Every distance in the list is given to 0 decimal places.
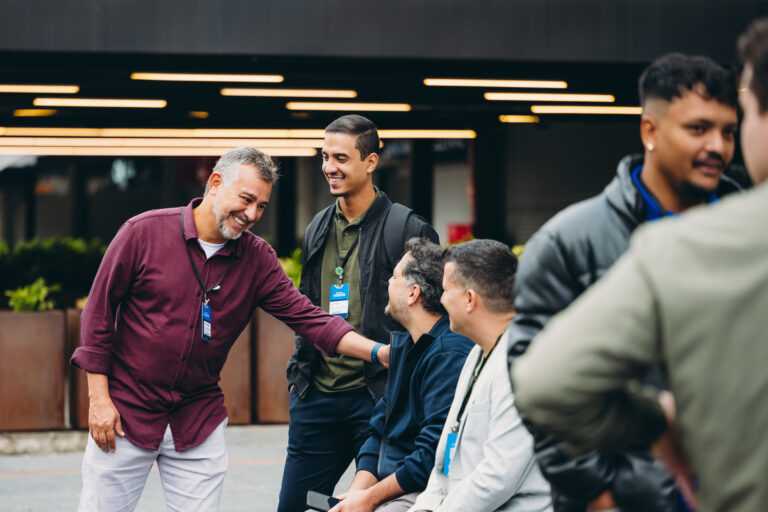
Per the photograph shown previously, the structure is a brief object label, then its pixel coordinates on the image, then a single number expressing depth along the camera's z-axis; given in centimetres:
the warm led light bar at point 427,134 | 1452
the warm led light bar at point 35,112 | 1365
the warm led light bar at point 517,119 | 1471
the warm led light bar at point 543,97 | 1212
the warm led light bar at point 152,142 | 1447
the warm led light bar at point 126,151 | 1488
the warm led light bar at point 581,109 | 1326
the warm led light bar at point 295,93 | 1139
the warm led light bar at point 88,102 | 1183
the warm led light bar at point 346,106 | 1263
